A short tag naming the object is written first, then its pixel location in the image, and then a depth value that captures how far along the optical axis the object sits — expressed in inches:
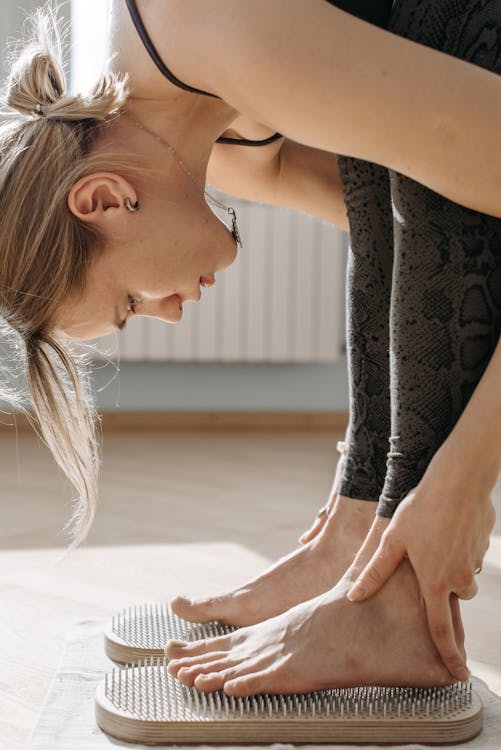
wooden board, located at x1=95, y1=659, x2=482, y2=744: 30.5
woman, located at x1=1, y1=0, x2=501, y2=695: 30.4
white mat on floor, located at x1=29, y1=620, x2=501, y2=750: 30.3
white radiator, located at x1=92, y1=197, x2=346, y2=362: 130.4
